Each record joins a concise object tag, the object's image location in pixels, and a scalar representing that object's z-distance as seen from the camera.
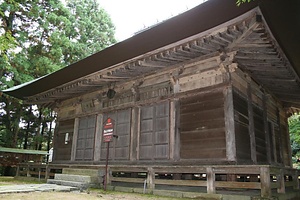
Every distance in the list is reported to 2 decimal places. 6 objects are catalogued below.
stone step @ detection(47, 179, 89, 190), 7.12
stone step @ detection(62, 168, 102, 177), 7.68
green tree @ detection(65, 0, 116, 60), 18.95
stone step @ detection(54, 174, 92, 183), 7.38
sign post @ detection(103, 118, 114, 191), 7.31
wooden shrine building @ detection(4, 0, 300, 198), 5.09
